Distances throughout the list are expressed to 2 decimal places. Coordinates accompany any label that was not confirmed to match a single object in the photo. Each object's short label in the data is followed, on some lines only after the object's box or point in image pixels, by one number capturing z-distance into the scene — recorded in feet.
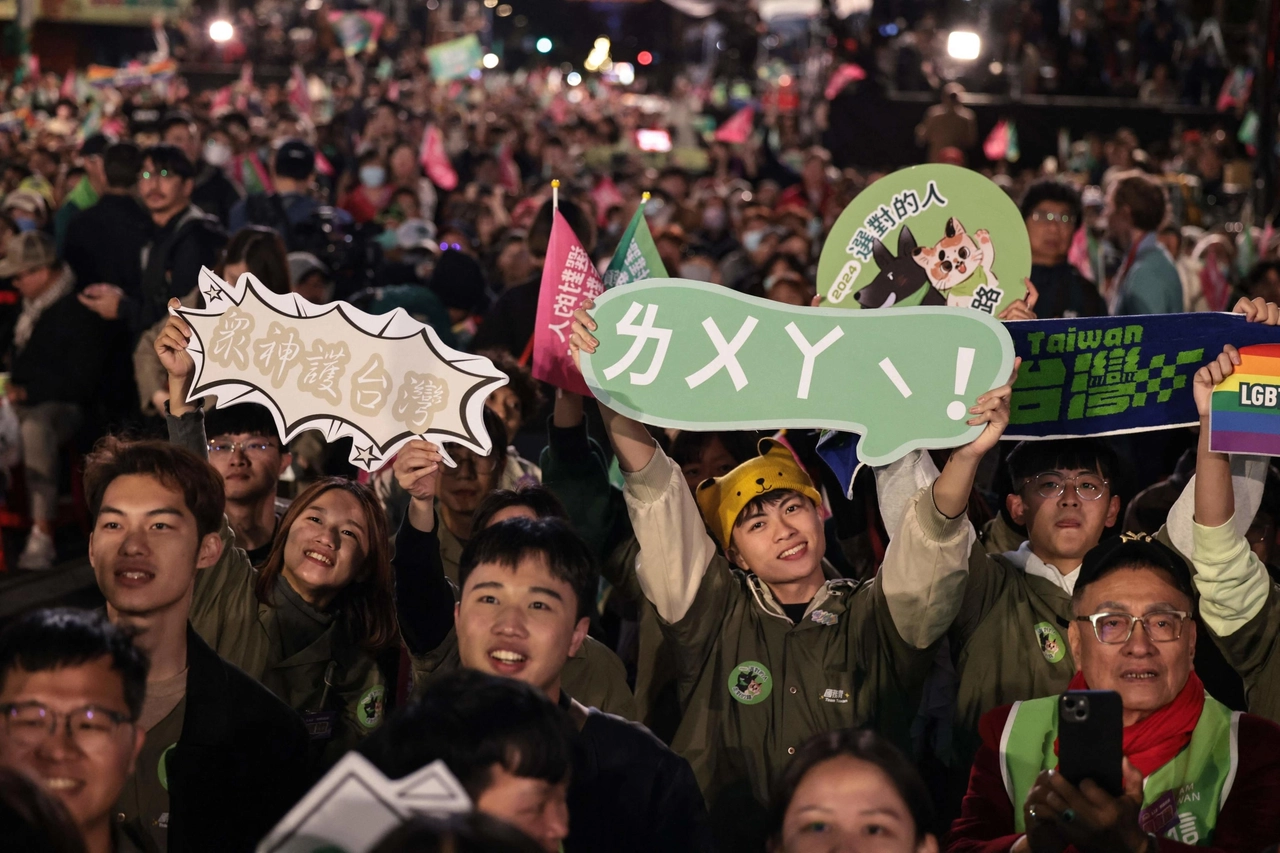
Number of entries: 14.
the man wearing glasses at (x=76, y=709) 7.51
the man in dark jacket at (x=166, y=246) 23.12
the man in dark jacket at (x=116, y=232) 25.73
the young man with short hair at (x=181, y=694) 9.29
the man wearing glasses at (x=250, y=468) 13.47
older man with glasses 9.25
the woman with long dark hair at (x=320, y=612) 11.44
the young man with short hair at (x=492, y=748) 7.34
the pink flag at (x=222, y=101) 60.59
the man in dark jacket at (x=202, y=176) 31.14
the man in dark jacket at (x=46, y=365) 23.49
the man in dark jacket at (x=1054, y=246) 19.27
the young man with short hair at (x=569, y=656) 8.87
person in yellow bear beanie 10.62
